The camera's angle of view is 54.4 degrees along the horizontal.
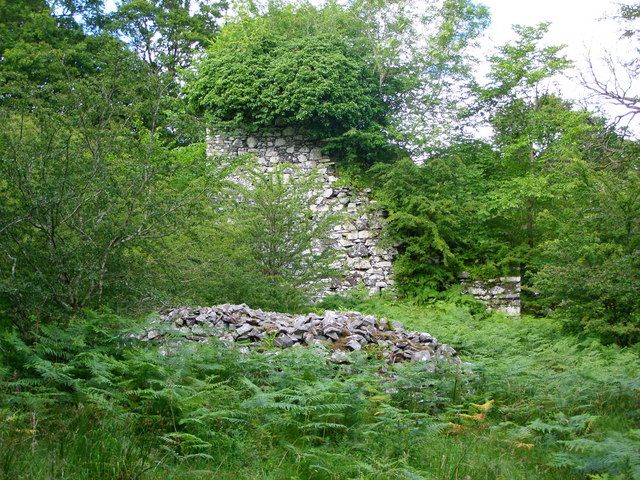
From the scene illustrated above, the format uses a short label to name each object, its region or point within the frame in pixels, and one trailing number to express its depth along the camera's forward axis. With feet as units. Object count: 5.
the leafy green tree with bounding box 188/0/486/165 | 53.31
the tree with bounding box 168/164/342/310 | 34.88
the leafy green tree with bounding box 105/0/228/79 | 81.30
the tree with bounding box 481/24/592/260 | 50.55
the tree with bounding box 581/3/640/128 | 36.35
